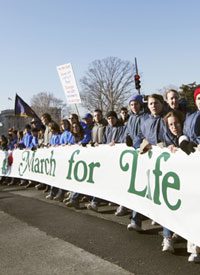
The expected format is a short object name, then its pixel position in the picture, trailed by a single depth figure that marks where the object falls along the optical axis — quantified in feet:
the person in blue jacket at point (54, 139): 23.20
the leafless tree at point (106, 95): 143.54
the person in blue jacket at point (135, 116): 15.15
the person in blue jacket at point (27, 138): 28.95
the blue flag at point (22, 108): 36.16
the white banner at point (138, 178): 10.71
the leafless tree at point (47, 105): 208.01
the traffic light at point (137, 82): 51.67
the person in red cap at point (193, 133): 10.81
